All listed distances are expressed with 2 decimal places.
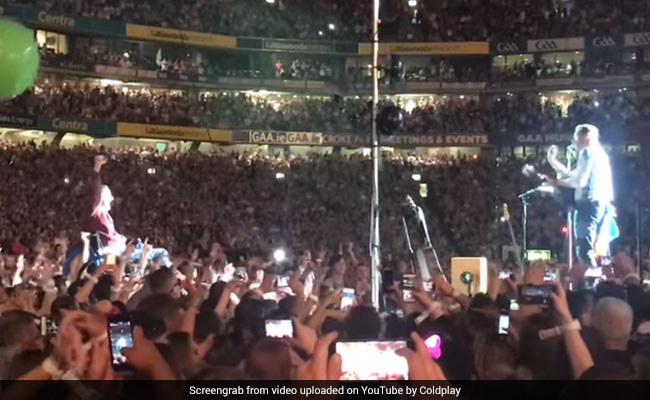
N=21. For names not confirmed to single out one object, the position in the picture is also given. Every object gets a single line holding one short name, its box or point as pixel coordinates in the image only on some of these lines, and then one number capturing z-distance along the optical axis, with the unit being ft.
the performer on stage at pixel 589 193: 38.81
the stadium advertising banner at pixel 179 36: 118.32
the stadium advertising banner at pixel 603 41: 120.47
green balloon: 23.65
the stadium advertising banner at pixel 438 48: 126.00
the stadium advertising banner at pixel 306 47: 127.44
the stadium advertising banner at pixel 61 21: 106.32
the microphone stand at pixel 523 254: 44.78
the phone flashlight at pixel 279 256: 77.56
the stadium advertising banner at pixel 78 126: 106.93
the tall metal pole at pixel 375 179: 36.17
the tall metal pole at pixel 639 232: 37.14
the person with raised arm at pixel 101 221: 42.45
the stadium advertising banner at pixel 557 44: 122.66
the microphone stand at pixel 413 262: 54.20
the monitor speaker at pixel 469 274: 37.47
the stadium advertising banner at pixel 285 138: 122.72
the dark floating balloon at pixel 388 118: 37.81
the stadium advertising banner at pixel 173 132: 115.96
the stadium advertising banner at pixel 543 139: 115.44
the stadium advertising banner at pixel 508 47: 125.49
